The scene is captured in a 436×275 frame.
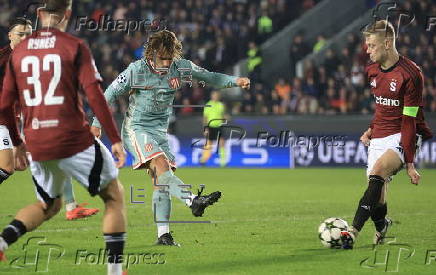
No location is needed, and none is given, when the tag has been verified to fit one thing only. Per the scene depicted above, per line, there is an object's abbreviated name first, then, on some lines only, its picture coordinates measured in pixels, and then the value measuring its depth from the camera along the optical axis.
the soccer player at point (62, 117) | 12.74
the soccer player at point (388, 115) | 17.47
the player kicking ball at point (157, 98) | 18.09
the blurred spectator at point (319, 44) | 56.40
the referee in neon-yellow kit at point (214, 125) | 48.13
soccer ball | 17.57
